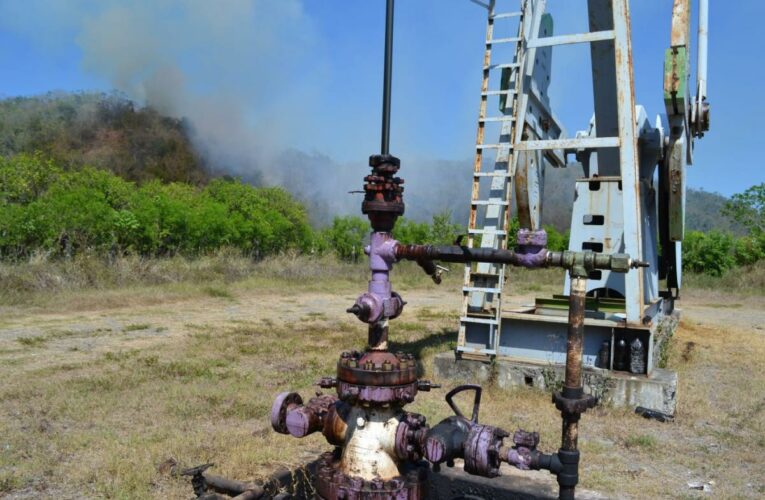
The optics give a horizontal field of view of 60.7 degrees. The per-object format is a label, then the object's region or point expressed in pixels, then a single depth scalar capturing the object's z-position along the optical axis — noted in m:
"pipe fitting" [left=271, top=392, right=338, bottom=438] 2.87
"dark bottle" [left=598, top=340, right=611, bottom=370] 5.89
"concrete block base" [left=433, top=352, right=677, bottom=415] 5.52
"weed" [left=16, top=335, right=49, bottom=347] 8.22
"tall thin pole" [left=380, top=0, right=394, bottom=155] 2.77
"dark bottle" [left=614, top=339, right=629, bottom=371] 5.84
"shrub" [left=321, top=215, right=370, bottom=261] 23.44
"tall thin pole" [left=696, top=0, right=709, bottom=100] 6.95
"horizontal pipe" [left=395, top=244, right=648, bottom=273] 2.48
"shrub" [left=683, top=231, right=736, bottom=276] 21.70
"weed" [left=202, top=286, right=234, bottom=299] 14.34
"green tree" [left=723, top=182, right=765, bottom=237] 25.16
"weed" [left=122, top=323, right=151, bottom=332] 9.68
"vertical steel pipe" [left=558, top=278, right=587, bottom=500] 2.41
